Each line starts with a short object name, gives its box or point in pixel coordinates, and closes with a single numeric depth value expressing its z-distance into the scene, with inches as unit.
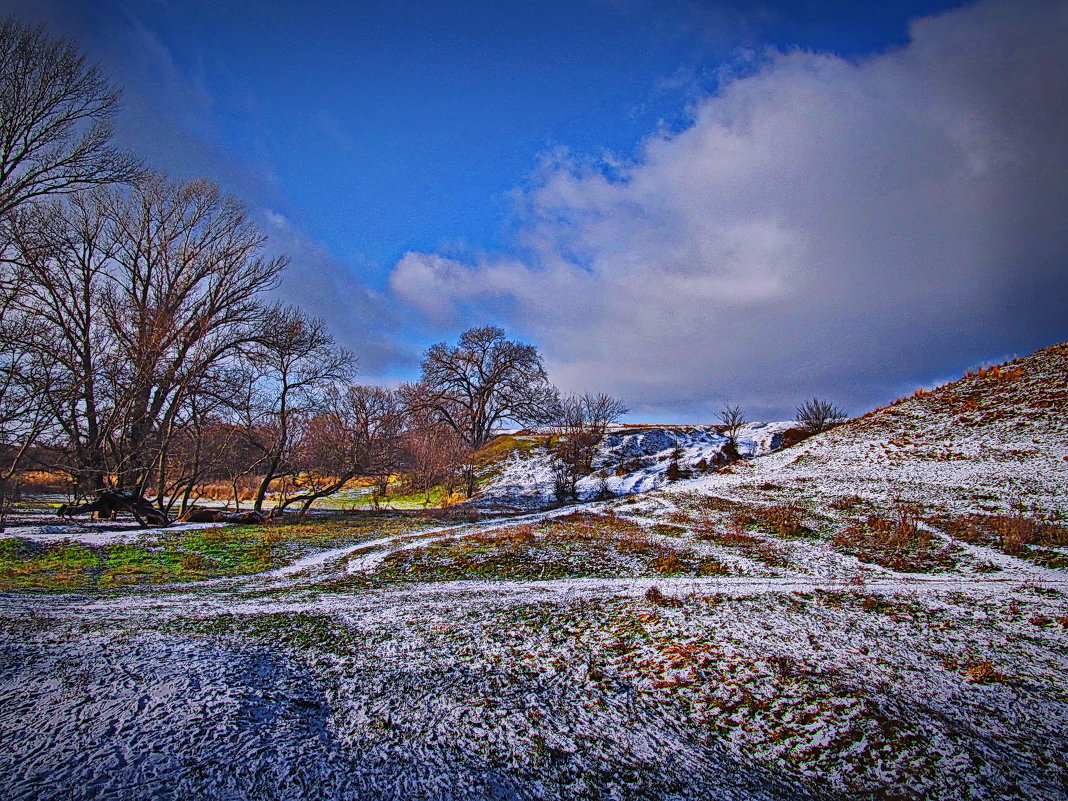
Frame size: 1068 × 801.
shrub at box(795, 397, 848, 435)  1460.4
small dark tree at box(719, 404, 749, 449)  1578.5
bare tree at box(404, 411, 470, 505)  1222.6
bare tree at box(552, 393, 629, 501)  1180.8
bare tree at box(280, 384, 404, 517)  841.5
